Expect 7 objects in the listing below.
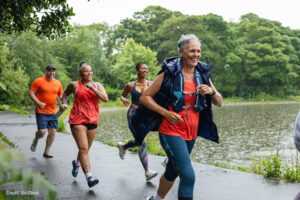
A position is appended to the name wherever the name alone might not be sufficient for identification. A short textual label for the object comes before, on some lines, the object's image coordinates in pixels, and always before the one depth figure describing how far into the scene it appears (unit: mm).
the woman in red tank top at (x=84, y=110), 6121
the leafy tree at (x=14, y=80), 32125
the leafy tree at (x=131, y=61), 55781
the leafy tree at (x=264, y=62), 64375
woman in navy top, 6585
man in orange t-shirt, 8617
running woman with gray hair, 4000
